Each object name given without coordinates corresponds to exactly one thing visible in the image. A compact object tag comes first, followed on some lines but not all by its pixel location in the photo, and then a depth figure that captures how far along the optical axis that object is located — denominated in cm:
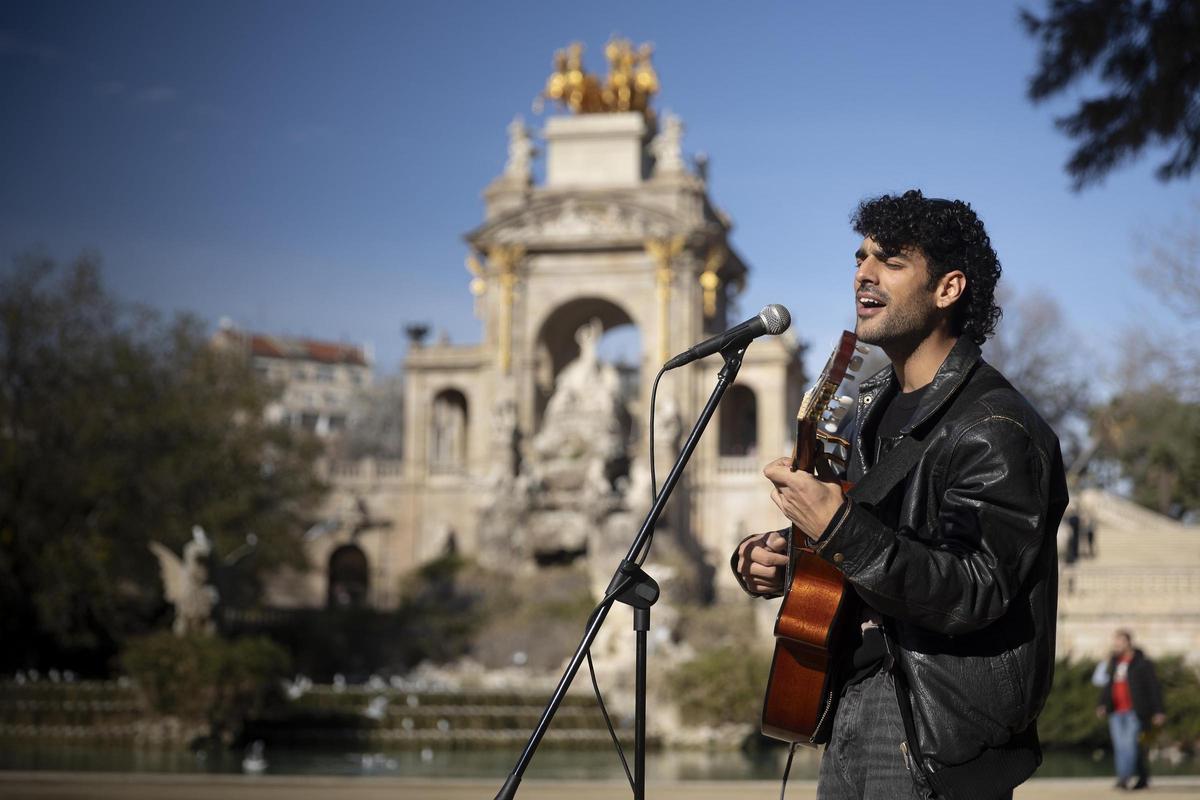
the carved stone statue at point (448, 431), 6019
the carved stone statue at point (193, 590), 2428
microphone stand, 398
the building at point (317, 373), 10596
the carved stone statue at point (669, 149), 5638
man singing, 334
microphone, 421
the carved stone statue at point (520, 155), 5800
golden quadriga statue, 5997
